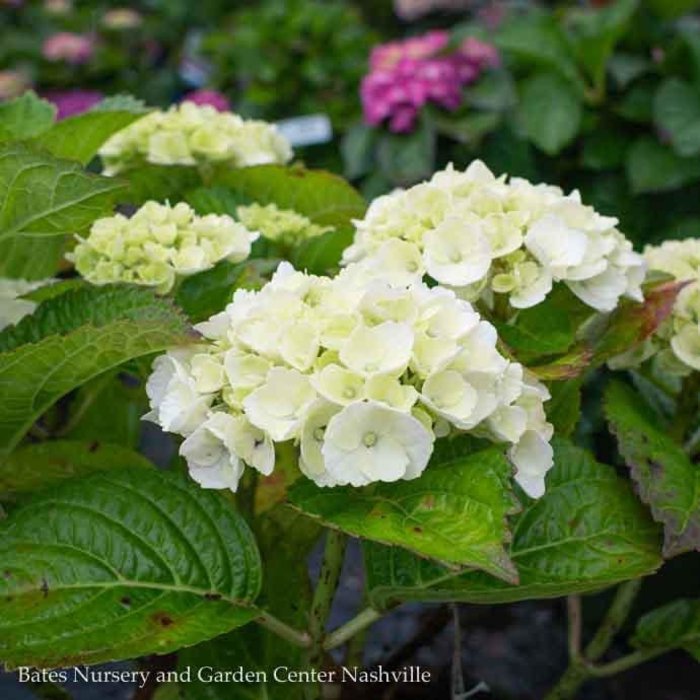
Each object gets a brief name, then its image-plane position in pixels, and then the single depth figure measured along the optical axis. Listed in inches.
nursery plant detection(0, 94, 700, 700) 30.8
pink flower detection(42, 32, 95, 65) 146.3
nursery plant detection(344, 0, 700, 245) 92.4
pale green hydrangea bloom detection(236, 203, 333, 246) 48.2
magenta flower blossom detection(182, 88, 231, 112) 93.3
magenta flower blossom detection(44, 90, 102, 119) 110.0
